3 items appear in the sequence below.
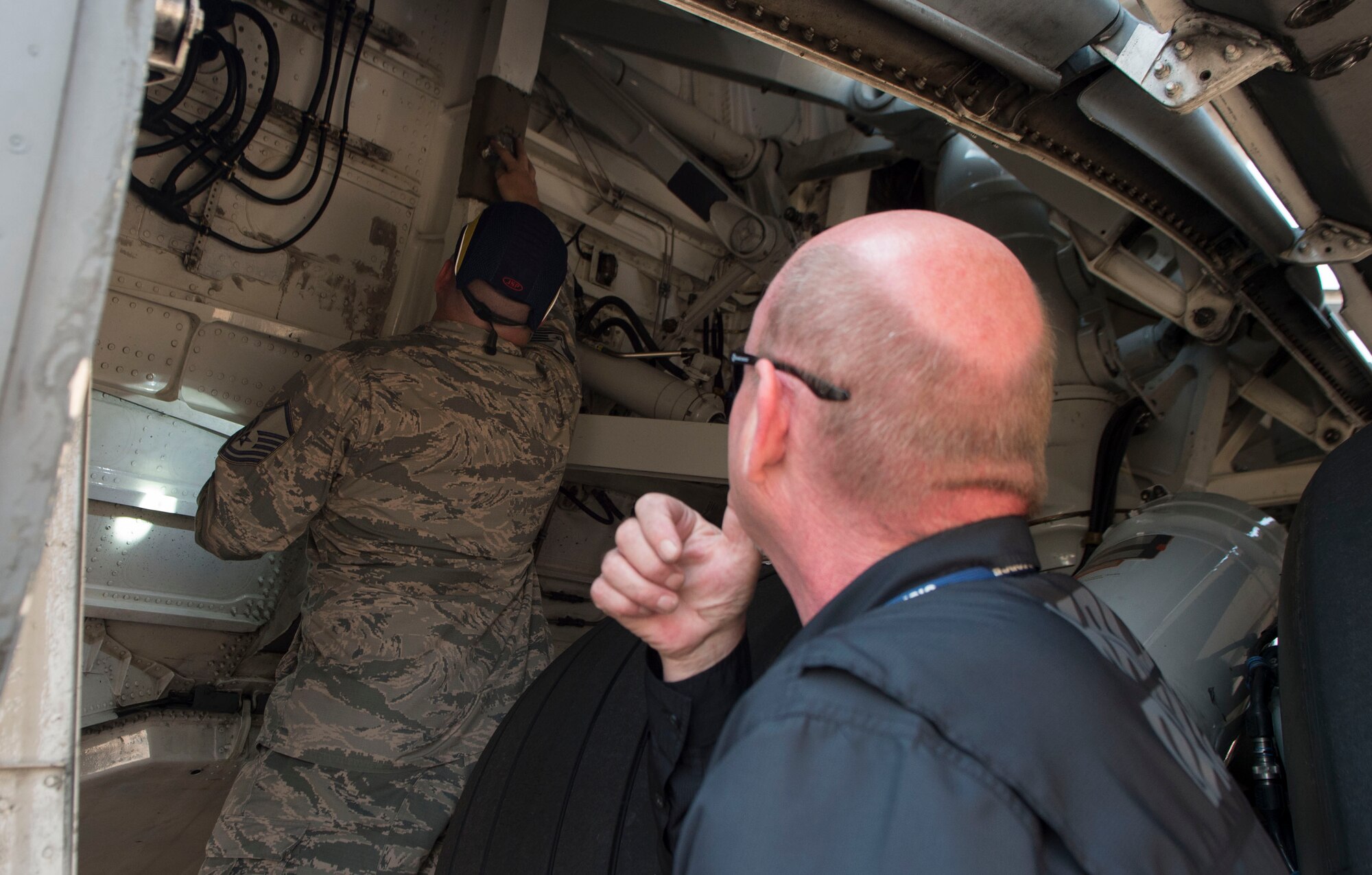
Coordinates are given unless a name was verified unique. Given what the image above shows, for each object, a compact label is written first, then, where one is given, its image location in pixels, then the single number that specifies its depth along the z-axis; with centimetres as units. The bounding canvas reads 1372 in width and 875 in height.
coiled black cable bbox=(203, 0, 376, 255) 257
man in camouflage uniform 208
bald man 63
